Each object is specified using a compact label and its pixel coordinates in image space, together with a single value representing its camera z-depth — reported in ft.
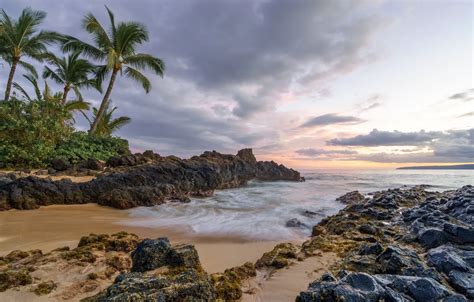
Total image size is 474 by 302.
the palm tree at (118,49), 56.39
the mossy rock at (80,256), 12.05
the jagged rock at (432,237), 14.61
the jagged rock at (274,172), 94.12
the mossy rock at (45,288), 9.20
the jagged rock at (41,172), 34.68
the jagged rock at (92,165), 40.42
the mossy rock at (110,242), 14.16
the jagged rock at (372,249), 12.44
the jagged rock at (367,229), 18.24
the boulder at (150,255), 10.64
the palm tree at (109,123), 75.92
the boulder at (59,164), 38.42
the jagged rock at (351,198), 41.89
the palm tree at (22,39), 57.93
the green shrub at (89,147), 42.83
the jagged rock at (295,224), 24.48
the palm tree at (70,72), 65.72
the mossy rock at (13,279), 9.31
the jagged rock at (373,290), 7.39
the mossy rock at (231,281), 9.27
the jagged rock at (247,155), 90.31
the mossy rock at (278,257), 12.84
